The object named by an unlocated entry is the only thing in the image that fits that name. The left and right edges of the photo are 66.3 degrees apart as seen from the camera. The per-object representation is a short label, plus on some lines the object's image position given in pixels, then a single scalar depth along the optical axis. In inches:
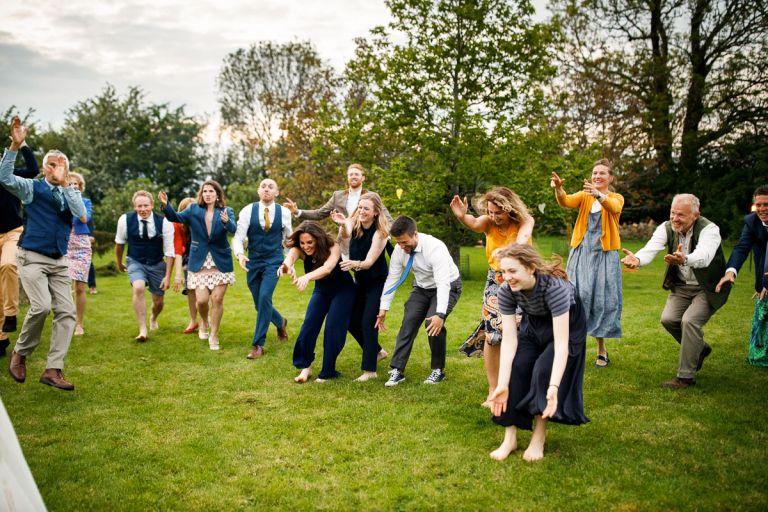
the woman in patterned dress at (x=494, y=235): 206.2
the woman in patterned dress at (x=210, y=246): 313.9
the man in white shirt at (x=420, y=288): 230.1
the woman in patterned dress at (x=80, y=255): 326.0
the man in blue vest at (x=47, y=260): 226.1
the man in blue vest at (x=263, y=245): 300.7
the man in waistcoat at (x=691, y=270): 228.5
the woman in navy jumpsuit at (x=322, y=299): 246.7
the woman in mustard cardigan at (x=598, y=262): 263.4
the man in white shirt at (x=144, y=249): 326.6
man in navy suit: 240.5
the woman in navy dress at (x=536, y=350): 160.7
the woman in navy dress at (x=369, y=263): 249.8
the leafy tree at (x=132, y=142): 1446.9
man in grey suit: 319.2
